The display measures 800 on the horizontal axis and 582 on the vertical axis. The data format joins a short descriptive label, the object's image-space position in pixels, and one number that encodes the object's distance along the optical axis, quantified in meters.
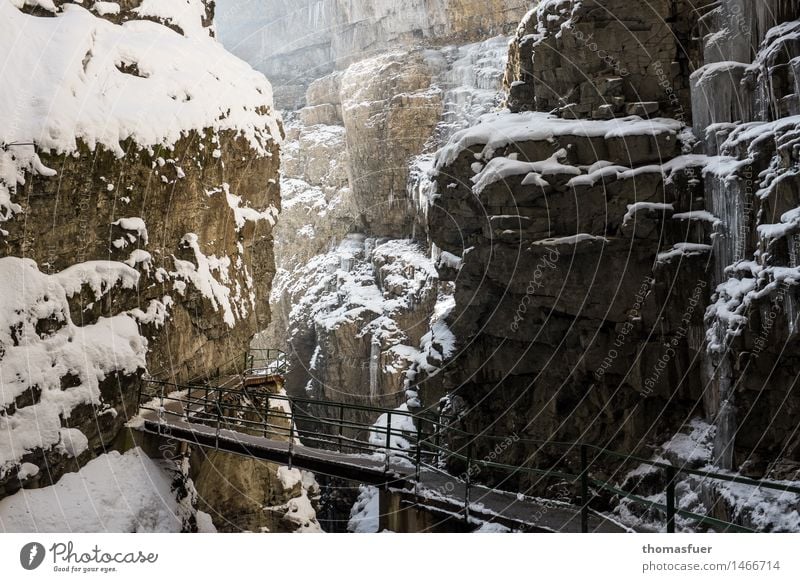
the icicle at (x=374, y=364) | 32.75
